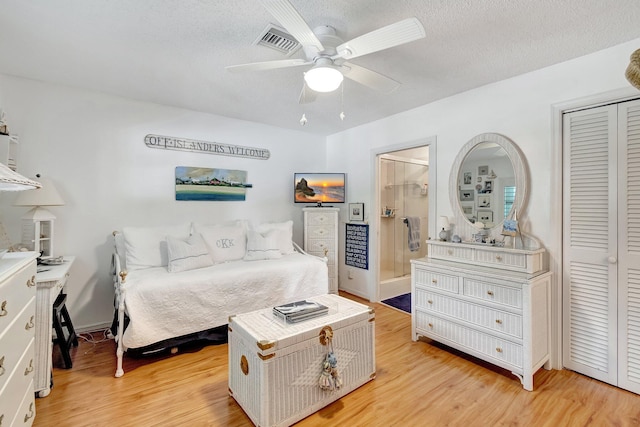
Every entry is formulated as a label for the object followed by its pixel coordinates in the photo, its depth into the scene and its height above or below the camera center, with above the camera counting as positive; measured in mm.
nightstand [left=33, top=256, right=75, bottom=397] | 1895 -790
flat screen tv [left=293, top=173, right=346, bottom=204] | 4152 +325
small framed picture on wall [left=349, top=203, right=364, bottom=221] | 3973 -6
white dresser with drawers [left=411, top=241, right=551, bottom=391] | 2070 -723
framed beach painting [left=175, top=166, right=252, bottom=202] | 3402 +326
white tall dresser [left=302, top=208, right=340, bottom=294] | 3990 -287
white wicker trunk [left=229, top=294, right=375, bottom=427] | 1604 -894
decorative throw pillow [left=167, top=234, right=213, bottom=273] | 2717 -413
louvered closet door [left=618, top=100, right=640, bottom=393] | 1960 -238
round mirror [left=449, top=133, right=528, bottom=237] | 2465 +259
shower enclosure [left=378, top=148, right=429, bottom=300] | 4188 -14
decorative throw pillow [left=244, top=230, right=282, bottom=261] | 3268 -411
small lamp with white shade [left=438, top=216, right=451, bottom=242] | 2830 -164
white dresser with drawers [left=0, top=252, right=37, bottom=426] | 1160 -562
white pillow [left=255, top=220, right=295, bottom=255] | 3518 -260
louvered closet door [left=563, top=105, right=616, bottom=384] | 2057 -234
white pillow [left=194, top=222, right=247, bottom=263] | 3154 -332
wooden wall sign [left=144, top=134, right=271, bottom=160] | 3236 +769
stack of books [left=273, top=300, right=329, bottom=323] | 1868 -659
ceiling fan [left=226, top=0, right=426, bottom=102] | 1338 +878
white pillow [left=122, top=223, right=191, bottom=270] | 2779 -345
